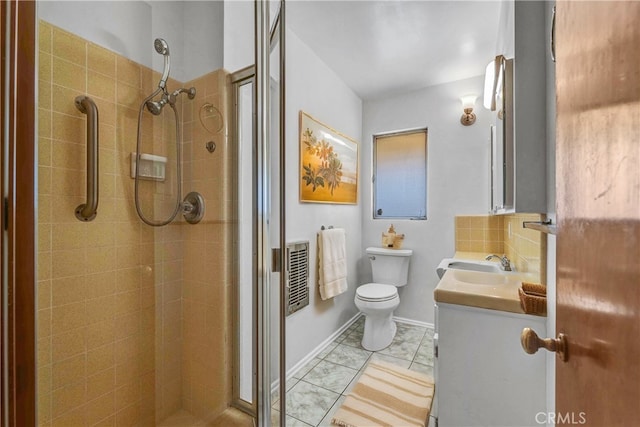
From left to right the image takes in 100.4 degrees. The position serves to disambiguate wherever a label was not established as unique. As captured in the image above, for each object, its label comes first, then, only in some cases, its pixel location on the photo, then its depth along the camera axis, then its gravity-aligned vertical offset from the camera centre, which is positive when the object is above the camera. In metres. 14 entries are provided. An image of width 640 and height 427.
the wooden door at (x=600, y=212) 0.31 +0.00
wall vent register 1.95 -0.48
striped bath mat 1.40 -1.09
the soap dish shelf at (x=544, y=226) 0.87 -0.05
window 2.89 +0.44
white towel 2.24 -0.44
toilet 2.24 -0.76
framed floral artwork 2.12 +0.45
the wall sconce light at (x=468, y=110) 2.58 +1.01
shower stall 1.02 +0.00
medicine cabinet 1.04 +0.43
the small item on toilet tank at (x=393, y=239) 2.89 -0.28
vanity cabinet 1.08 -0.67
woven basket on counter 1.04 -0.34
